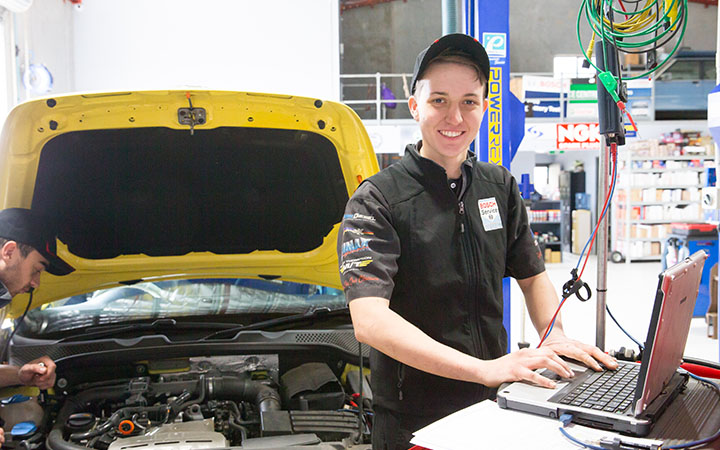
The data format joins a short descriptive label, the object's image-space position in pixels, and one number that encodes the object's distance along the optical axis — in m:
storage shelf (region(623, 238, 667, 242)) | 12.09
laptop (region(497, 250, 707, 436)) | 0.92
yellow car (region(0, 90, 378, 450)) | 1.79
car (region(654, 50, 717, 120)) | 12.96
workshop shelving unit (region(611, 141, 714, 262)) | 12.09
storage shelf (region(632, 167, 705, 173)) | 12.17
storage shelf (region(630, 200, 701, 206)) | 12.11
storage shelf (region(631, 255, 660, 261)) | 12.08
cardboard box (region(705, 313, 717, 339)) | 5.65
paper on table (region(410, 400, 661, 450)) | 0.89
